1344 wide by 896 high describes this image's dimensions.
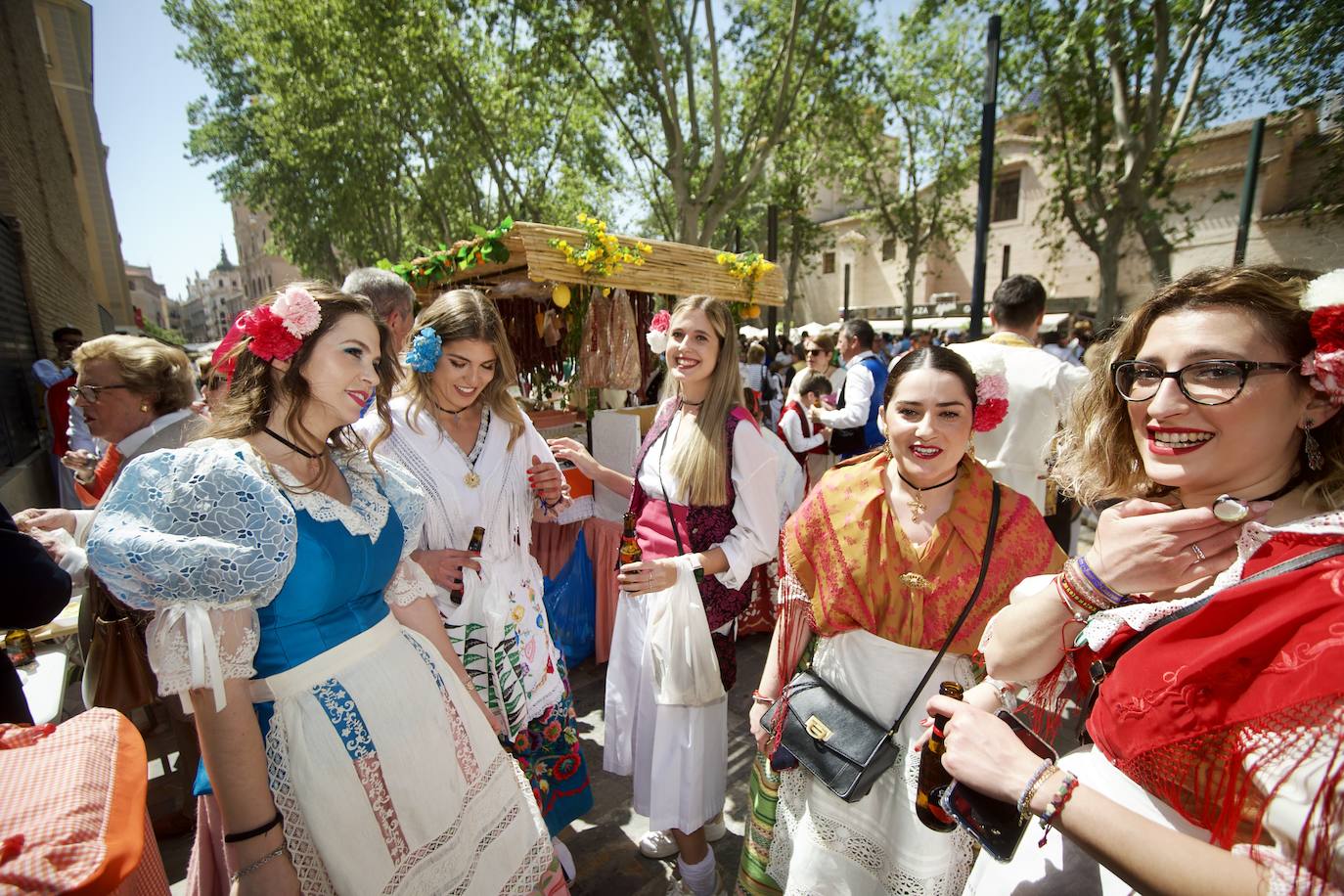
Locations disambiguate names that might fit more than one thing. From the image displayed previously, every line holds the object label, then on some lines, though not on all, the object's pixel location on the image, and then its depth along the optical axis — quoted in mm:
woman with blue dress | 1329
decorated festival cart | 3547
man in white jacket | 3559
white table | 2020
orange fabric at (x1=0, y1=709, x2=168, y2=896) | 824
